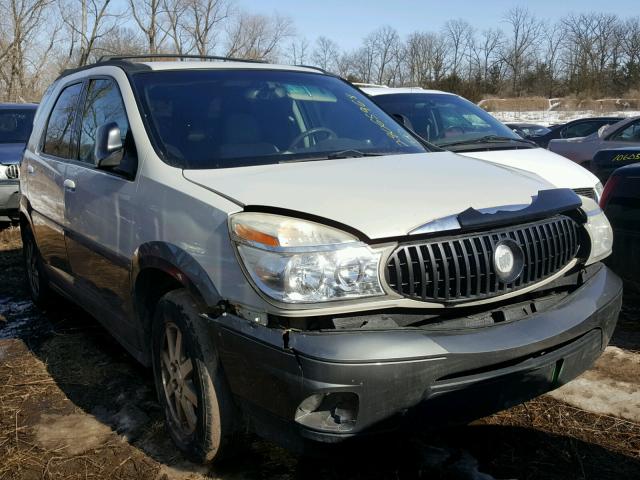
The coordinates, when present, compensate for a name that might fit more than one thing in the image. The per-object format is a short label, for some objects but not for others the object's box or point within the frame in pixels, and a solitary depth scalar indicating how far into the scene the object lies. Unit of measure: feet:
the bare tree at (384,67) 230.68
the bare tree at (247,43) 164.04
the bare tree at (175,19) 138.06
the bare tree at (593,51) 218.18
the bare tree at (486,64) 230.68
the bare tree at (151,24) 127.65
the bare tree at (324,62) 208.64
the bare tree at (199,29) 151.02
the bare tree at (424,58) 228.22
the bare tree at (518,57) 229.86
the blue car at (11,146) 27.20
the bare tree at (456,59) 234.25
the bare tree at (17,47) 104.99
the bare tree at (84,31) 113.16
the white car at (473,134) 17.63
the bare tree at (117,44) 124.06
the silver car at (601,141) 34.99
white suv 7.30
